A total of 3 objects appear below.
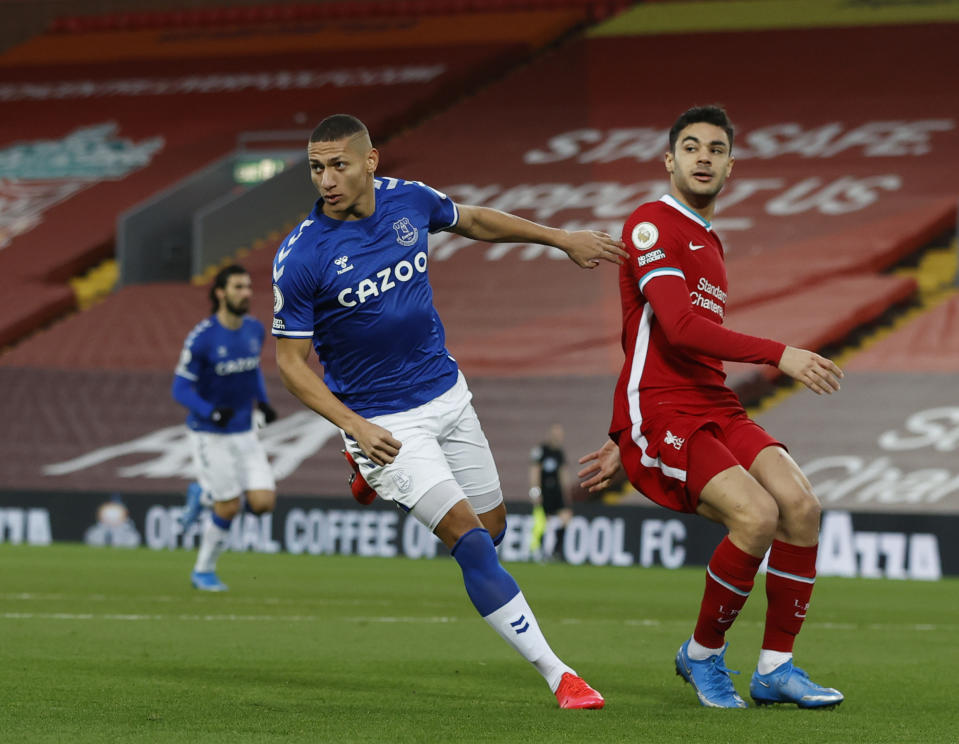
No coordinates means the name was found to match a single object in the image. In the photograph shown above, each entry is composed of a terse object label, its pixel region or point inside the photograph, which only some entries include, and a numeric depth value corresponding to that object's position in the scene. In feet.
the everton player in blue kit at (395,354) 41.29
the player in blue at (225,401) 87.92
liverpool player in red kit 40.40
